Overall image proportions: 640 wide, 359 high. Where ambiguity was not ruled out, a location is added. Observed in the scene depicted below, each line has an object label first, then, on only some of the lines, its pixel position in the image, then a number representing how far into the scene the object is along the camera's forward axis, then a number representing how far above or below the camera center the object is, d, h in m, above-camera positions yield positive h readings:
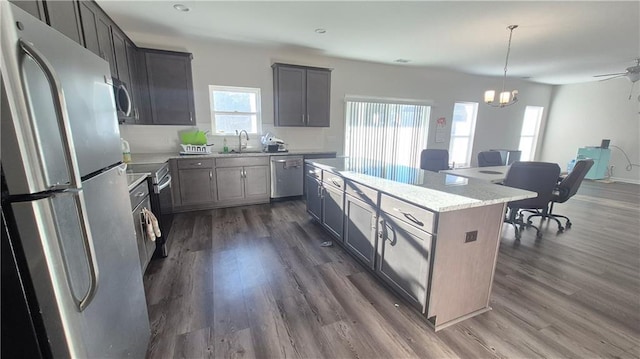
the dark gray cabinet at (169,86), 3.57 +0.54
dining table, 3.08 -0.60
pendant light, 3.63 +0.43
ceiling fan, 3.88 +0.84
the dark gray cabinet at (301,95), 4.25 +0.52
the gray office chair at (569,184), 3.29 -0.73
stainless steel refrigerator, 0.68 -0.20
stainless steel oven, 2.42 -0.73
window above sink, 4.22 +0.26
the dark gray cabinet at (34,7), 1.46 +0.69
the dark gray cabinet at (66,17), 1.75 +0.77
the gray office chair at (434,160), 4.14 -0.52
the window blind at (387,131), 5.32 -0.10
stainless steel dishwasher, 4.24 -0.83
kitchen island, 1.60 -0.75
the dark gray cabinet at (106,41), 2.52 +0.83
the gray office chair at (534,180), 2.95 -0.61
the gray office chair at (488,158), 4.47 -0.53
